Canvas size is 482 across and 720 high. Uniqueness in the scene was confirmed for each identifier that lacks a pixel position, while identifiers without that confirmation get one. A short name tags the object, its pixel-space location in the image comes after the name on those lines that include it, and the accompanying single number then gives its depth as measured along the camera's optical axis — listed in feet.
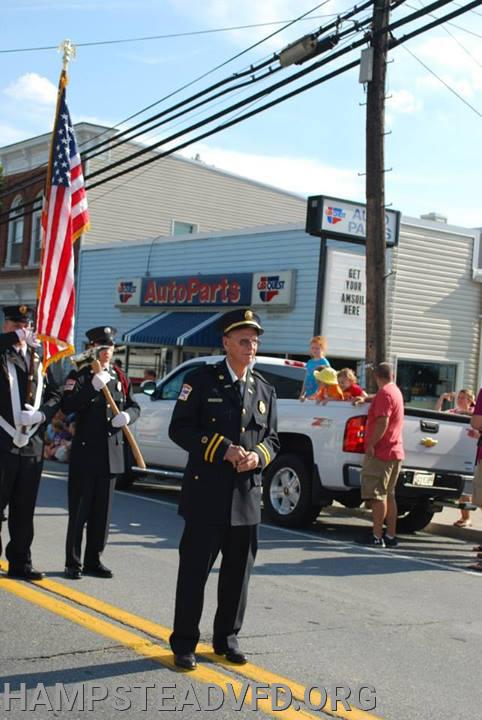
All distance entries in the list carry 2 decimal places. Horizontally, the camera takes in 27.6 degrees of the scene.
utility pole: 43.68
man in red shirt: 32.30
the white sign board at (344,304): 65.26
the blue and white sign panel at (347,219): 56.59
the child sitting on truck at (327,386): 35.94
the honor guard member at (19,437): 23.50
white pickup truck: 34.32
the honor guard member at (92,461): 24.38
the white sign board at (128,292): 83.87
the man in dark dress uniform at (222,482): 17.25
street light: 45.50
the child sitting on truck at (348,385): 36.65
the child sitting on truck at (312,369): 38.63
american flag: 27.32
